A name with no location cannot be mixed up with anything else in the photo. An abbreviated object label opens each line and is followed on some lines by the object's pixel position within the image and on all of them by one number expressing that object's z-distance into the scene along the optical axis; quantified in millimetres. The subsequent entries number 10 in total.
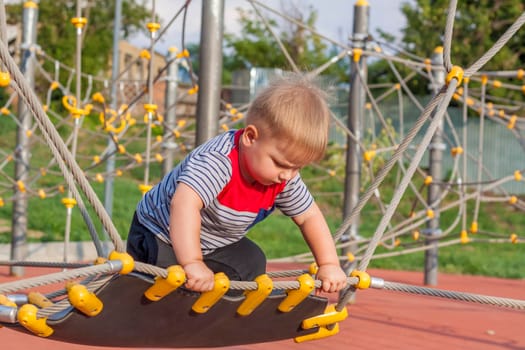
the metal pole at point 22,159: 4348
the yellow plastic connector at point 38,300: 1704
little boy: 1688
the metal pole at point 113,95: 5227
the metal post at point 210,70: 2725
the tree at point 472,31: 12117
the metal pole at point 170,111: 4330
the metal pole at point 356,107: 3883
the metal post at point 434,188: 4587
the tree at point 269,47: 16625
